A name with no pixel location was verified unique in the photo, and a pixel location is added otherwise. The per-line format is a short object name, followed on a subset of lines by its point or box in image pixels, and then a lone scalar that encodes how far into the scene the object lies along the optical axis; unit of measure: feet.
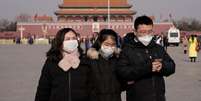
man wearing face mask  16.02
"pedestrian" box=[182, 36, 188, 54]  106.87
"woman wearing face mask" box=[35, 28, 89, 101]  16.60
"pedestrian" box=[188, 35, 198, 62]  81.76
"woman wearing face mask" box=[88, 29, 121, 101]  16.74
